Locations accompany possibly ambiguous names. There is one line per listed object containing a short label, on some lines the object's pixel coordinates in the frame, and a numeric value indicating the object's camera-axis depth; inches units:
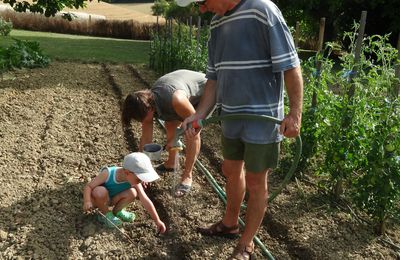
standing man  89.3
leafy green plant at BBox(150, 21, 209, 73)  303.4
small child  112.6
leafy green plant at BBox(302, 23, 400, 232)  117.5
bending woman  133.0
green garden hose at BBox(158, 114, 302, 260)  94.0
